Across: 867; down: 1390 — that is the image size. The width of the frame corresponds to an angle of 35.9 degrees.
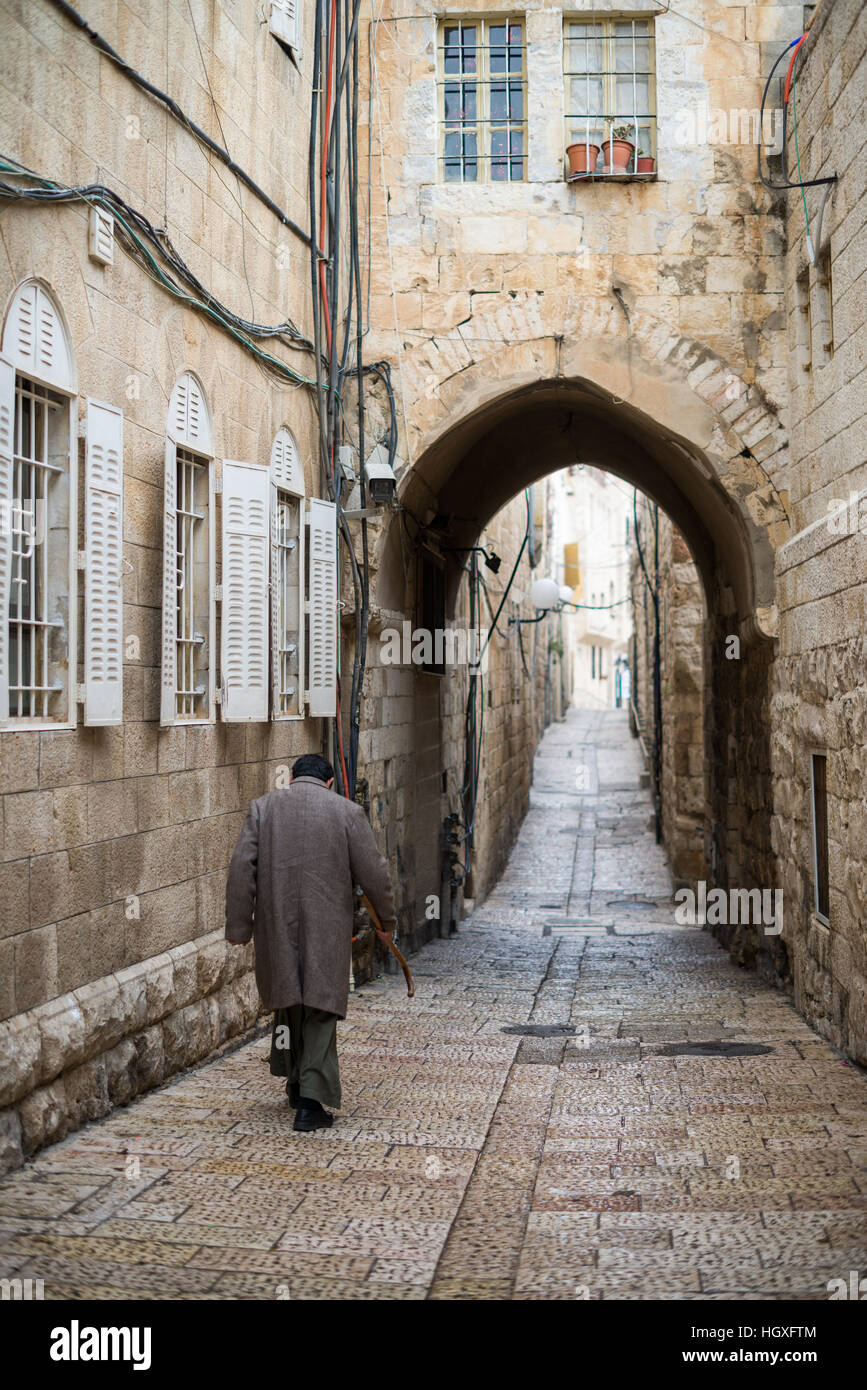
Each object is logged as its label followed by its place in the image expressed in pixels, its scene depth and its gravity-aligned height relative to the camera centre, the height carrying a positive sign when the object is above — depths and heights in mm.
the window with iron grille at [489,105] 8352 +3827
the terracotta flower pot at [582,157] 8078 +3383
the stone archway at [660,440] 7957 +1767
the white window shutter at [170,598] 5188 +480
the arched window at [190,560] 5332 +679
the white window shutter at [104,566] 4520 +536
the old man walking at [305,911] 4684 -684
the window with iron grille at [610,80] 8242 +3934
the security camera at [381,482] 7754 +1374
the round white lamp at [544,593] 16875 +1562
